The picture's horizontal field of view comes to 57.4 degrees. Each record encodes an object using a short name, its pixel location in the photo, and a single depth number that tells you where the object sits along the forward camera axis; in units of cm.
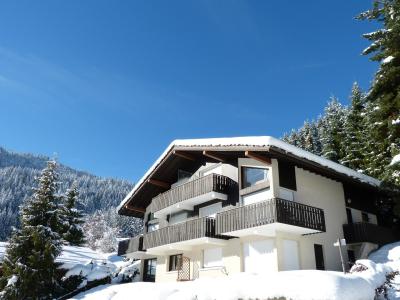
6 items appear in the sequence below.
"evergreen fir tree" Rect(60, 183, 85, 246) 4315
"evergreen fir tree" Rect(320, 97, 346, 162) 4112
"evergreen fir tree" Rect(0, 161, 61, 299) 2467
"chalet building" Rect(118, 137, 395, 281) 1878
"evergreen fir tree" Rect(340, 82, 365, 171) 3647
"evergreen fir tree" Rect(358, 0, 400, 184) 1970
